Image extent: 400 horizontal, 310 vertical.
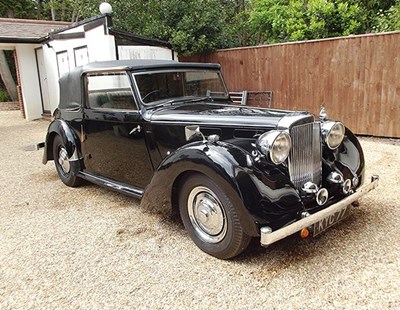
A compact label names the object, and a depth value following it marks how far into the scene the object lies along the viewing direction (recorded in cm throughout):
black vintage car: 250
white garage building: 816
